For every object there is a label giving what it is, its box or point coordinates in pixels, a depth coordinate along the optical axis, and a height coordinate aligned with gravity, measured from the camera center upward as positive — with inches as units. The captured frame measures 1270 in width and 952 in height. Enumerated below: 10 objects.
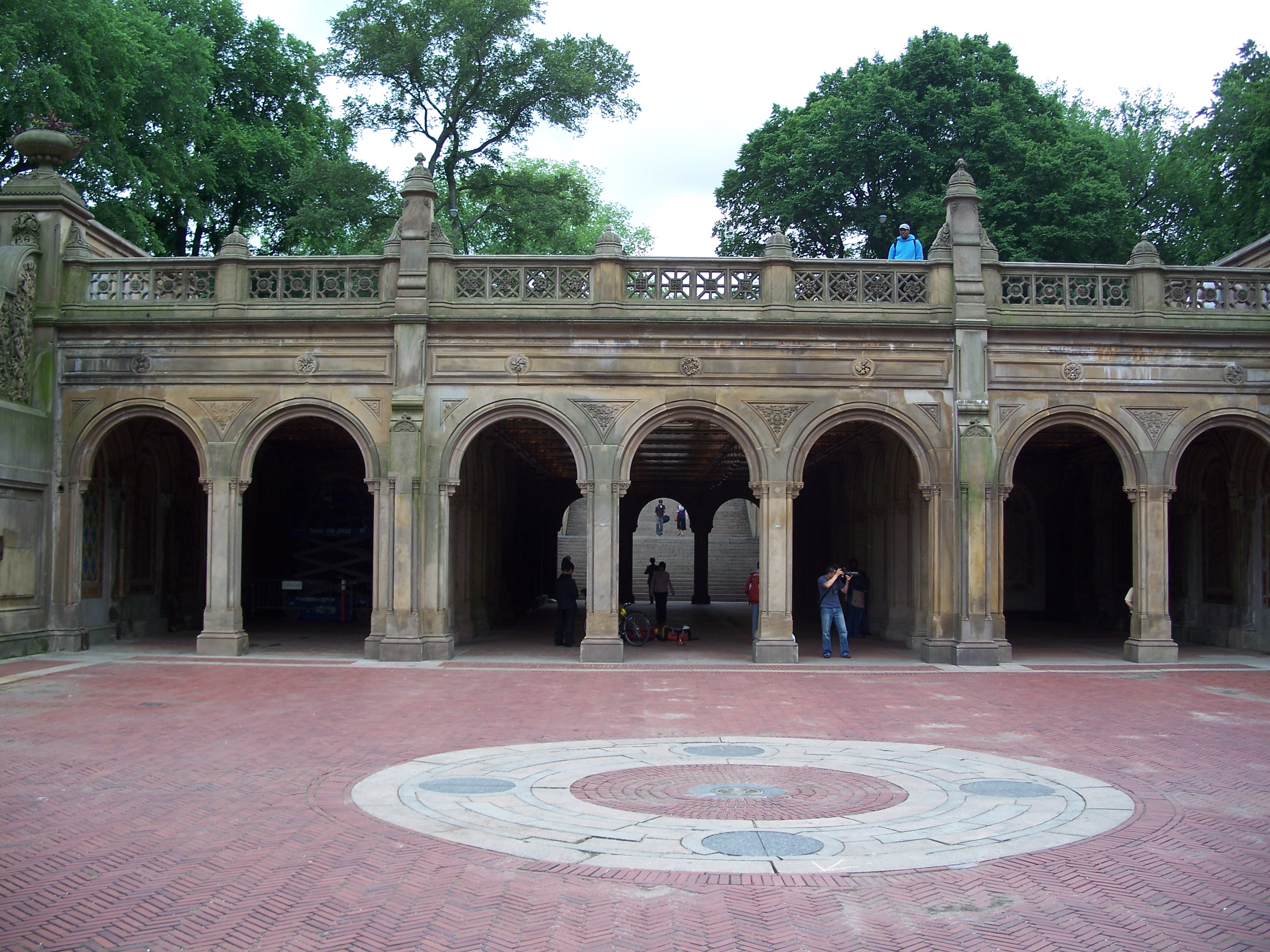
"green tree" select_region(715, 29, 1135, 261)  1321.4 +486.8
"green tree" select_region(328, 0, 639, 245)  1280.8 +567.0
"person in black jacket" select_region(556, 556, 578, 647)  839.1 -55.1
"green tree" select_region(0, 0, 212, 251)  1005.2 +457.0
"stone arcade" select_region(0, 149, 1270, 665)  743.1 +111.5
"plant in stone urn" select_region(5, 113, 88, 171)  775.7 +284.1
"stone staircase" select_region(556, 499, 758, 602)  1663.4 -25.2
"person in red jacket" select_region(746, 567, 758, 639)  767.7 -51.6
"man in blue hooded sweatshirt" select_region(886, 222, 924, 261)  812.6 +218.2
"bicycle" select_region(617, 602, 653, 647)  861.8 -73.5
